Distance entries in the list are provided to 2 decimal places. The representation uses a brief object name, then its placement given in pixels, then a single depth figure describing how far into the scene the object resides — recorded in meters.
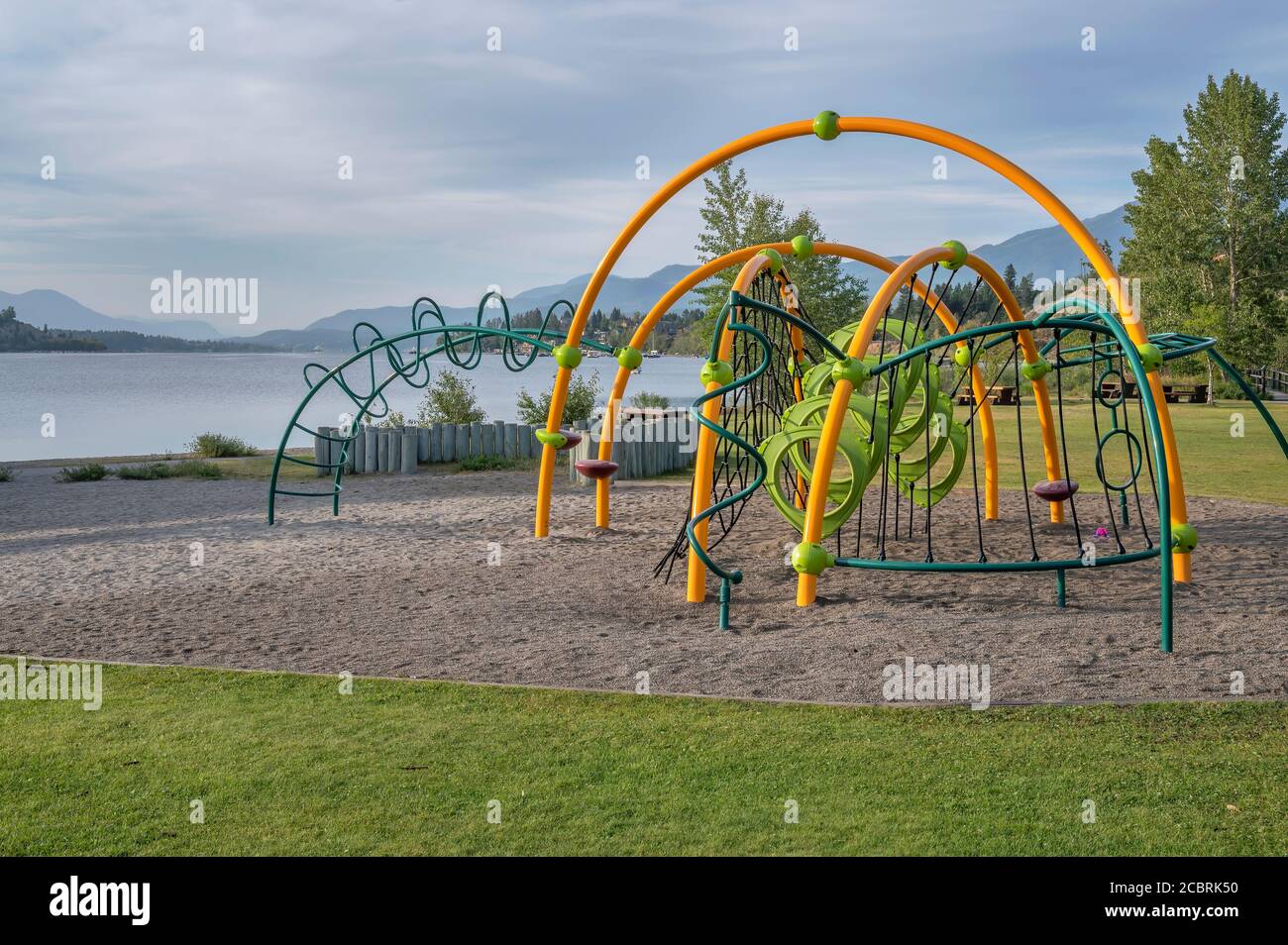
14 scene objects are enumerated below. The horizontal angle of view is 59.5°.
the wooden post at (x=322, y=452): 19.25
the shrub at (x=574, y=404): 22.61
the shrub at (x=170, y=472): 18.58
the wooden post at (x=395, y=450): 19.16
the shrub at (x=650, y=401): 23.67
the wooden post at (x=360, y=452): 19.05
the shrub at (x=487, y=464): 19.52
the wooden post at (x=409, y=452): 19.05
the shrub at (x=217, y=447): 22.44
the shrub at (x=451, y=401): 23.92
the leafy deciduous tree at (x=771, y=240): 28.78
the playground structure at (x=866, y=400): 8.27
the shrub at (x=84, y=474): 18.19
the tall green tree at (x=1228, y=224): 44.56
